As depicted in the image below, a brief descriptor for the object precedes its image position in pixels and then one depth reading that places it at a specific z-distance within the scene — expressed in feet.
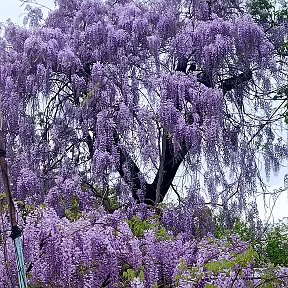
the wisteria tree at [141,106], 21.58
